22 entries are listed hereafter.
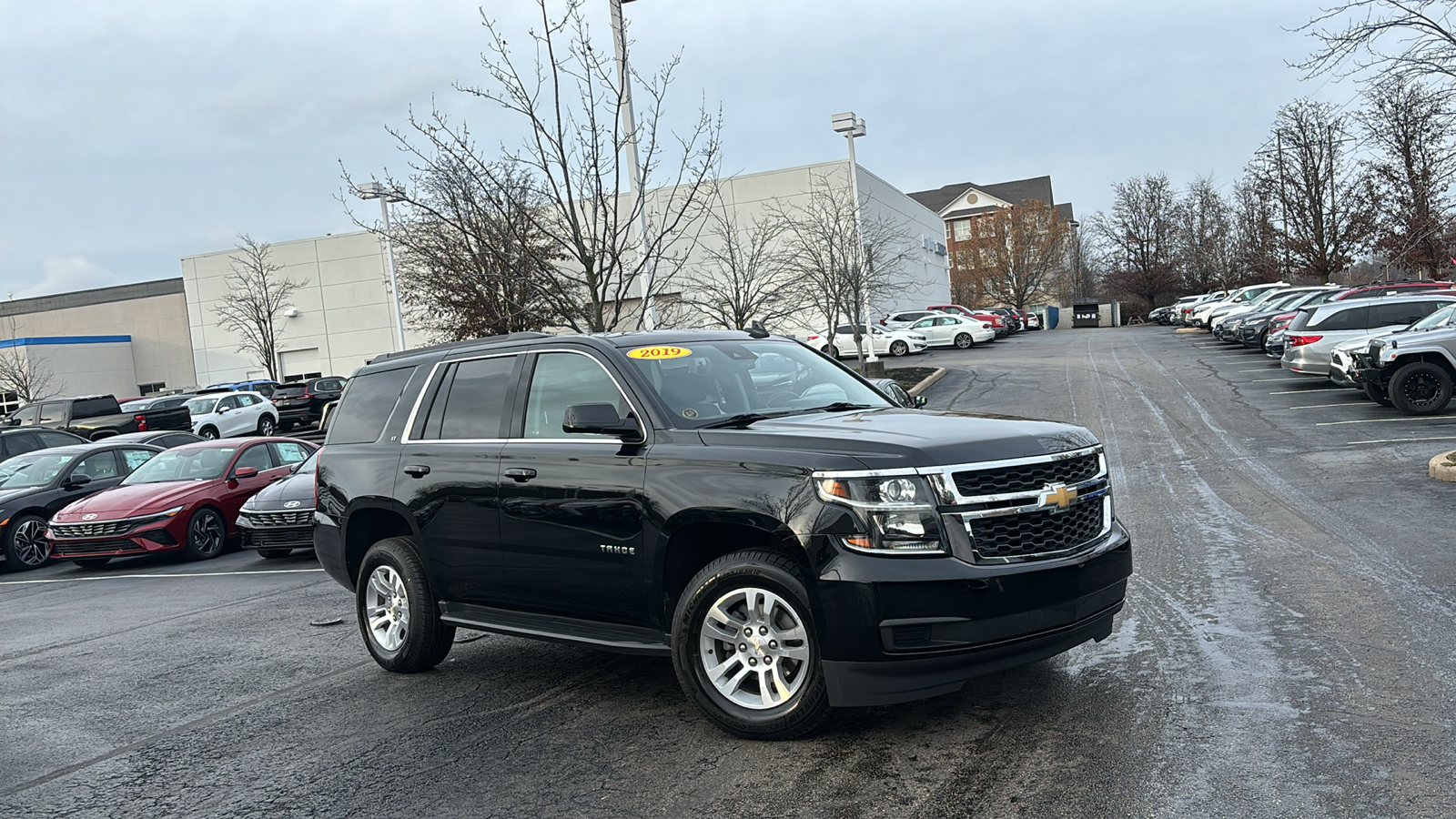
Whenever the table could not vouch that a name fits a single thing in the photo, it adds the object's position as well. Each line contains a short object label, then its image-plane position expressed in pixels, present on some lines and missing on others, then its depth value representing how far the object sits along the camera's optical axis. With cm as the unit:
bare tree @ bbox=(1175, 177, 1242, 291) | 7425
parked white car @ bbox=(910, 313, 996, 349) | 4734
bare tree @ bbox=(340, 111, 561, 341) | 1546
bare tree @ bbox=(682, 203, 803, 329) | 2777
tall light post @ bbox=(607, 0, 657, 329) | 1484
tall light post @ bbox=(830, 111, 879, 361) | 3841
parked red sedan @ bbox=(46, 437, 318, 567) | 1423
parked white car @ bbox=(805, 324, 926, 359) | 4225
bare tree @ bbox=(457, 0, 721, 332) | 1391
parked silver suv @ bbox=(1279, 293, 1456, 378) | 2198
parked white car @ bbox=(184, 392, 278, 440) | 3403
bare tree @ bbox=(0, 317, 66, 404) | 4928
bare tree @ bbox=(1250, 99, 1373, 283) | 4438
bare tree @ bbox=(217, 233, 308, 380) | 5056
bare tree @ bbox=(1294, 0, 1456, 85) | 1206
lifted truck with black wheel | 1739
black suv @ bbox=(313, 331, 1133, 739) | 459
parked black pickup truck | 2910
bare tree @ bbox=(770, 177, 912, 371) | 3139
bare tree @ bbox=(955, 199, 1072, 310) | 7631
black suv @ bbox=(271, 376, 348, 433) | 3725
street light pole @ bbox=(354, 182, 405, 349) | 1670
